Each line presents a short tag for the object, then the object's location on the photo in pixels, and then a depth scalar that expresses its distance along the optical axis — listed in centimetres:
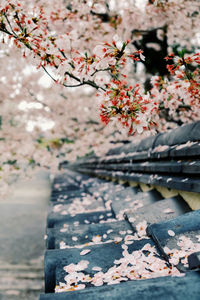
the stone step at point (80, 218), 105
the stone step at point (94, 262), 77
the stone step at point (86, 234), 91
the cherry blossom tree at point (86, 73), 89
